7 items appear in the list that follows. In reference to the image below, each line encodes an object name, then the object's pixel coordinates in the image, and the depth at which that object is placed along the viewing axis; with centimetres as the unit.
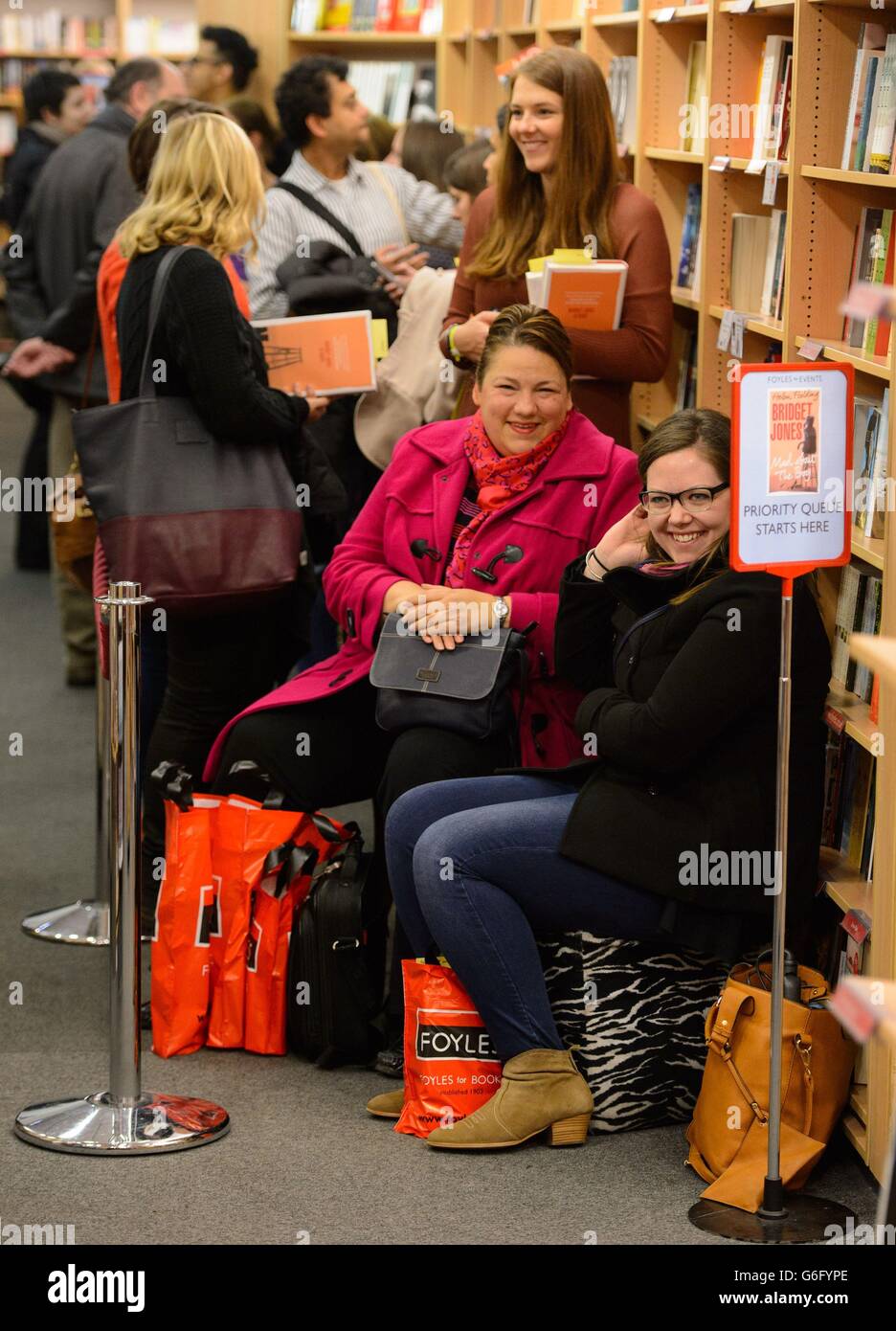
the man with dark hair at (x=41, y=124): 791
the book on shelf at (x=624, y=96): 493
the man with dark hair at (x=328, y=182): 501
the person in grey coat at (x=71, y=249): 549
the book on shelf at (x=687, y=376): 456
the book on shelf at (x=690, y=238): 458
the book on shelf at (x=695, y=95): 447
